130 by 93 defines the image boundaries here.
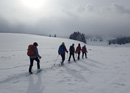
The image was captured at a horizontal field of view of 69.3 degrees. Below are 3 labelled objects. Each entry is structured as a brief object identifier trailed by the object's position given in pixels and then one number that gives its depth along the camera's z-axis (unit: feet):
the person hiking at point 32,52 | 22.17
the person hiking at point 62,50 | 32.40
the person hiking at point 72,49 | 38.08
